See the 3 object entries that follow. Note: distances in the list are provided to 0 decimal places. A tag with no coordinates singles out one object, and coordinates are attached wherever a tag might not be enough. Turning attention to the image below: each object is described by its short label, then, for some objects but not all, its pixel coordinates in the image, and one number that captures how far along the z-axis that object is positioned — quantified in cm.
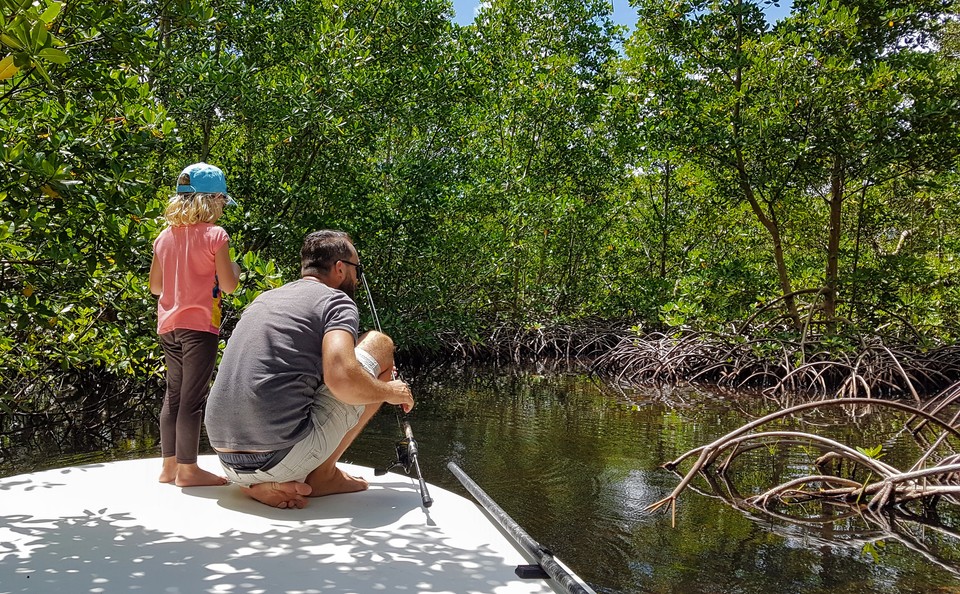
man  257
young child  300
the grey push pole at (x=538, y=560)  189
